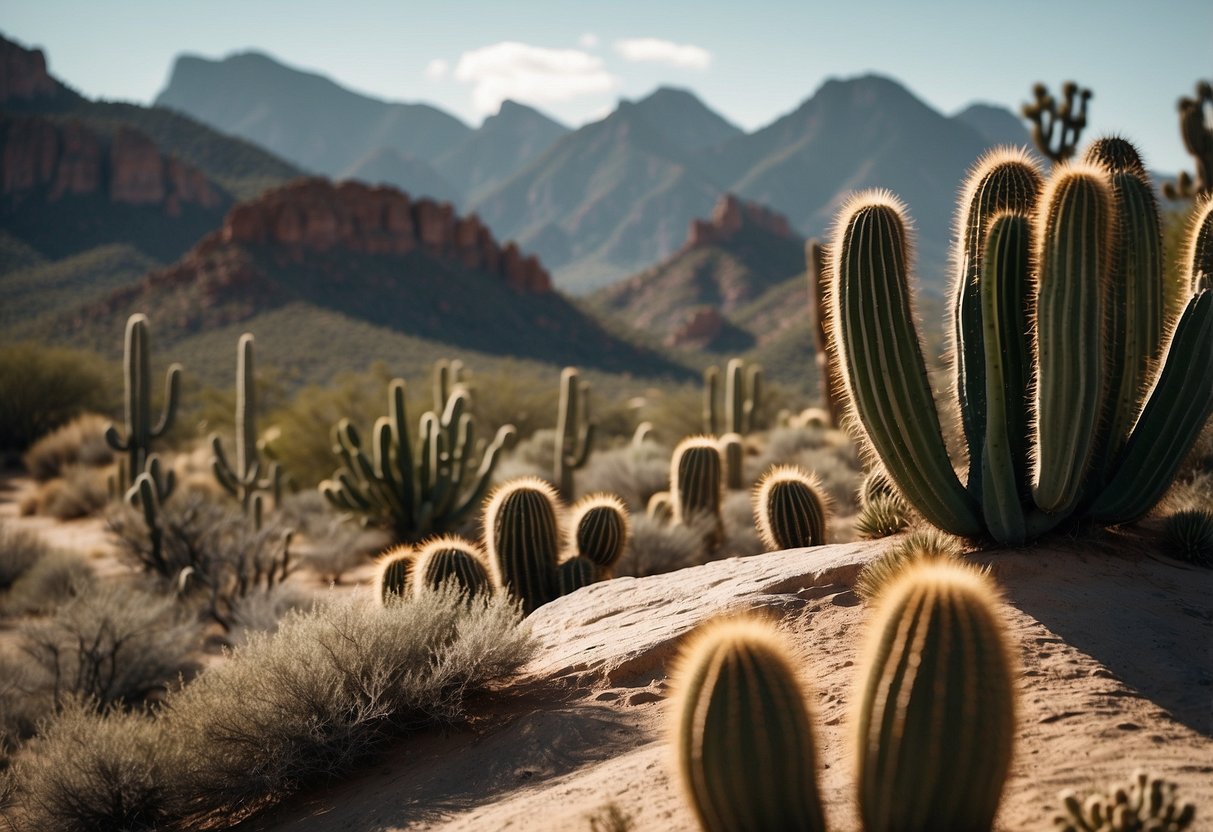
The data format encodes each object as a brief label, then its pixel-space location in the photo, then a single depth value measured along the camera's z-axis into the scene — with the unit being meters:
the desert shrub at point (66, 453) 22.34
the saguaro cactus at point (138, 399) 14.67
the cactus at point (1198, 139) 16.83
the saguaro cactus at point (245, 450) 14.73
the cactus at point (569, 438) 15.64
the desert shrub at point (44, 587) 11.99
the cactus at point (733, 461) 14.05
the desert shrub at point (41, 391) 26.00
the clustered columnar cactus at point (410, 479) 12.84
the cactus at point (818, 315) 15.44
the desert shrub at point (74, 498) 18.73
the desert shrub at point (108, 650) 8.48
